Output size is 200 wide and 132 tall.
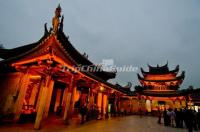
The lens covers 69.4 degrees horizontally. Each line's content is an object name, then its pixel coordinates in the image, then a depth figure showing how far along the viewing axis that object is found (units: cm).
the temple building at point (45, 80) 810
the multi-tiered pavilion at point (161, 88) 2891
